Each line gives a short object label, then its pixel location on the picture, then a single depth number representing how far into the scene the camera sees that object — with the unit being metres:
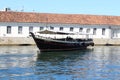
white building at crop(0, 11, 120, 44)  74.25
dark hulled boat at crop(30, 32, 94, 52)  56.56
